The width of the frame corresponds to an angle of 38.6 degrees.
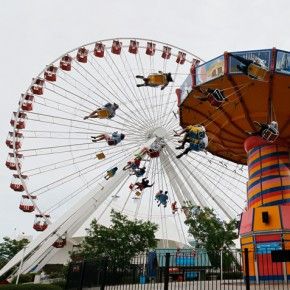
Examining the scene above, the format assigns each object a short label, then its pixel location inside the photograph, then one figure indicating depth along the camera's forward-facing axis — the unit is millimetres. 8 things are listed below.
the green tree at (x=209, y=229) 31016
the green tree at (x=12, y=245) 47312
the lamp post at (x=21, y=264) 25695
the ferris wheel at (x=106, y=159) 26578
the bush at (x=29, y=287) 18842
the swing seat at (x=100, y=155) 27484
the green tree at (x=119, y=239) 29953
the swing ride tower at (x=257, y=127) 17125
